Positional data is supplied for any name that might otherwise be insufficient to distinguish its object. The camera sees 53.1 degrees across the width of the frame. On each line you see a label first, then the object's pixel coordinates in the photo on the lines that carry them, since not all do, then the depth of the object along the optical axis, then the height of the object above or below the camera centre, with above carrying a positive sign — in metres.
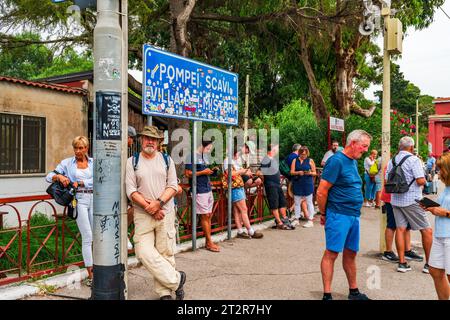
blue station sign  5.72 +1.13
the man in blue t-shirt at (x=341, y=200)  4.57 -0.34
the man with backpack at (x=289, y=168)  9.68 -0.03
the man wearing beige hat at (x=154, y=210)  4.48 -0.43
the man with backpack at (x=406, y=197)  5.96 -0.42
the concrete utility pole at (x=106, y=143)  4.27 +0.23
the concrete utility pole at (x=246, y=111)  18.12 +2.46
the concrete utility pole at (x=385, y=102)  7.17 +1.03
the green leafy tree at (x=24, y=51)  11.71 +3.12
